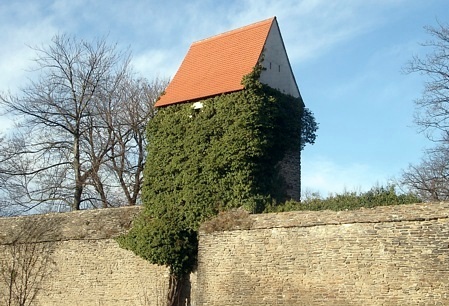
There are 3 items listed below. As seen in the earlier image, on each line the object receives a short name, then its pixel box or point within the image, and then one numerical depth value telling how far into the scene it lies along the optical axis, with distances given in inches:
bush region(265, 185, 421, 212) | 650.2
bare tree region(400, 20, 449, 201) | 1075.3
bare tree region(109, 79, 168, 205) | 1291.8
